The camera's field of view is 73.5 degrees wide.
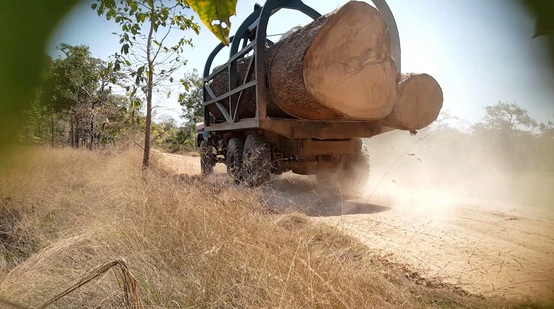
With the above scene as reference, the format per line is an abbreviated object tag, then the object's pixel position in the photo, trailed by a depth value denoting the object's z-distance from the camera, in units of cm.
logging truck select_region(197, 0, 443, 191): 367
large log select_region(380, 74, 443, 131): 427
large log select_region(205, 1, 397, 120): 363
